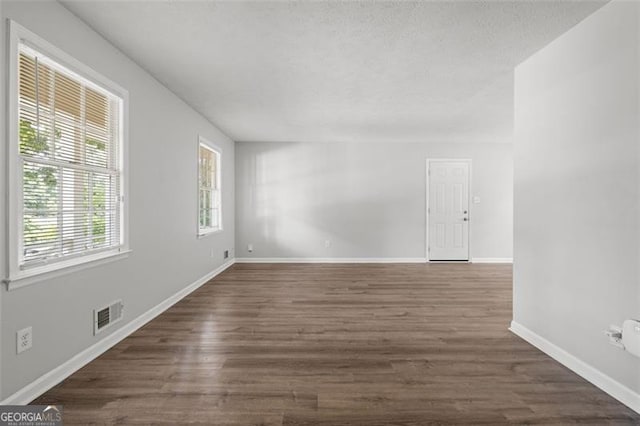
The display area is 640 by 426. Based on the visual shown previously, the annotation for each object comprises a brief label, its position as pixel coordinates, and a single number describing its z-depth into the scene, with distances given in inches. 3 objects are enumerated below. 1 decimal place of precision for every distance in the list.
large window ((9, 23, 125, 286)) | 68.5
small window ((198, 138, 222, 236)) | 182.9
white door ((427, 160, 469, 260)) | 247.4
